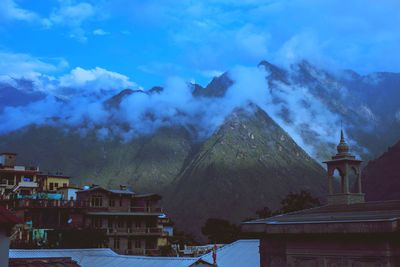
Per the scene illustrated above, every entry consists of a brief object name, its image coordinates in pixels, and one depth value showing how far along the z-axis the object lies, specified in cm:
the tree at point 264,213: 6075
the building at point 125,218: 5773
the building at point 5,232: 1355
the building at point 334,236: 1524
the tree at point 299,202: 5814
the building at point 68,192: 6695
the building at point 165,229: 6204
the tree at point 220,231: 6806
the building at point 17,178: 6700
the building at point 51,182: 7266
